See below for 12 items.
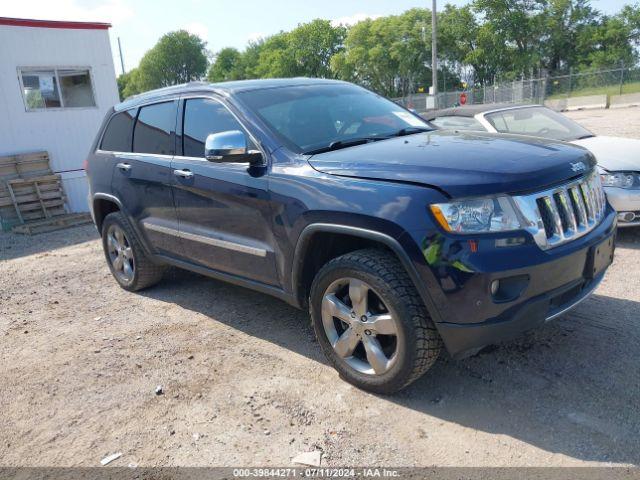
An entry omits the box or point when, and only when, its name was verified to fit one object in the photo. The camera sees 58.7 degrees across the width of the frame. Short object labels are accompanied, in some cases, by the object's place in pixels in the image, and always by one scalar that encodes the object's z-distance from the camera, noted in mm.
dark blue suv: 2787
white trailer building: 11312
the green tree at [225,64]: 110312
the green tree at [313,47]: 87625
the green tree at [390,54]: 69812
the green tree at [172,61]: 108938
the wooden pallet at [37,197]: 11008
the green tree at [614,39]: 55906
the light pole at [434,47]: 31484
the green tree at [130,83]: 116062
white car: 5590
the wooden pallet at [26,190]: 10945
